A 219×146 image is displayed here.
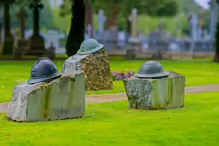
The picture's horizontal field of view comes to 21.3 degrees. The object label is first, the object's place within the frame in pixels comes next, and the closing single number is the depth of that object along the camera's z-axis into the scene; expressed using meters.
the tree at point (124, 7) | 69.88
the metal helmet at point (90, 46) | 17.95
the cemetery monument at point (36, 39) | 43.40
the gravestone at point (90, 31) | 45.54
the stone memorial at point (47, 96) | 11.89
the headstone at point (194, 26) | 76.35
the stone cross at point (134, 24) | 59.49
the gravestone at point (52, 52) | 38.81
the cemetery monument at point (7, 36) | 47.37
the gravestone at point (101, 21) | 62.46
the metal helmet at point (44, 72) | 12.12
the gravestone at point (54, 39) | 60.72
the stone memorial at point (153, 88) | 13.96
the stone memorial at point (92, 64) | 17.95
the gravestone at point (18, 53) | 38.75
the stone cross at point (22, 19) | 57.49
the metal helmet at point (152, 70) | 14.01
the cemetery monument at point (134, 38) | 57.45
